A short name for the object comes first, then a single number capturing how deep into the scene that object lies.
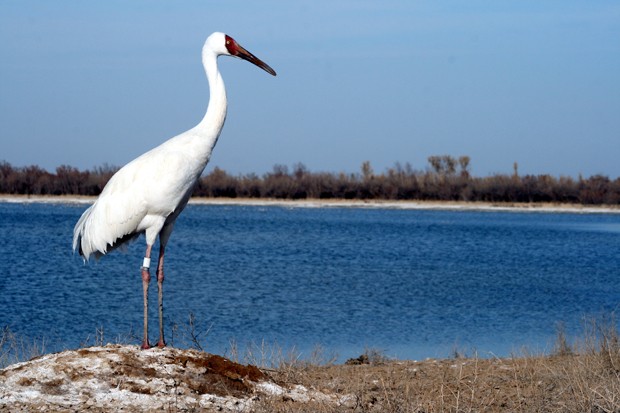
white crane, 16.47
